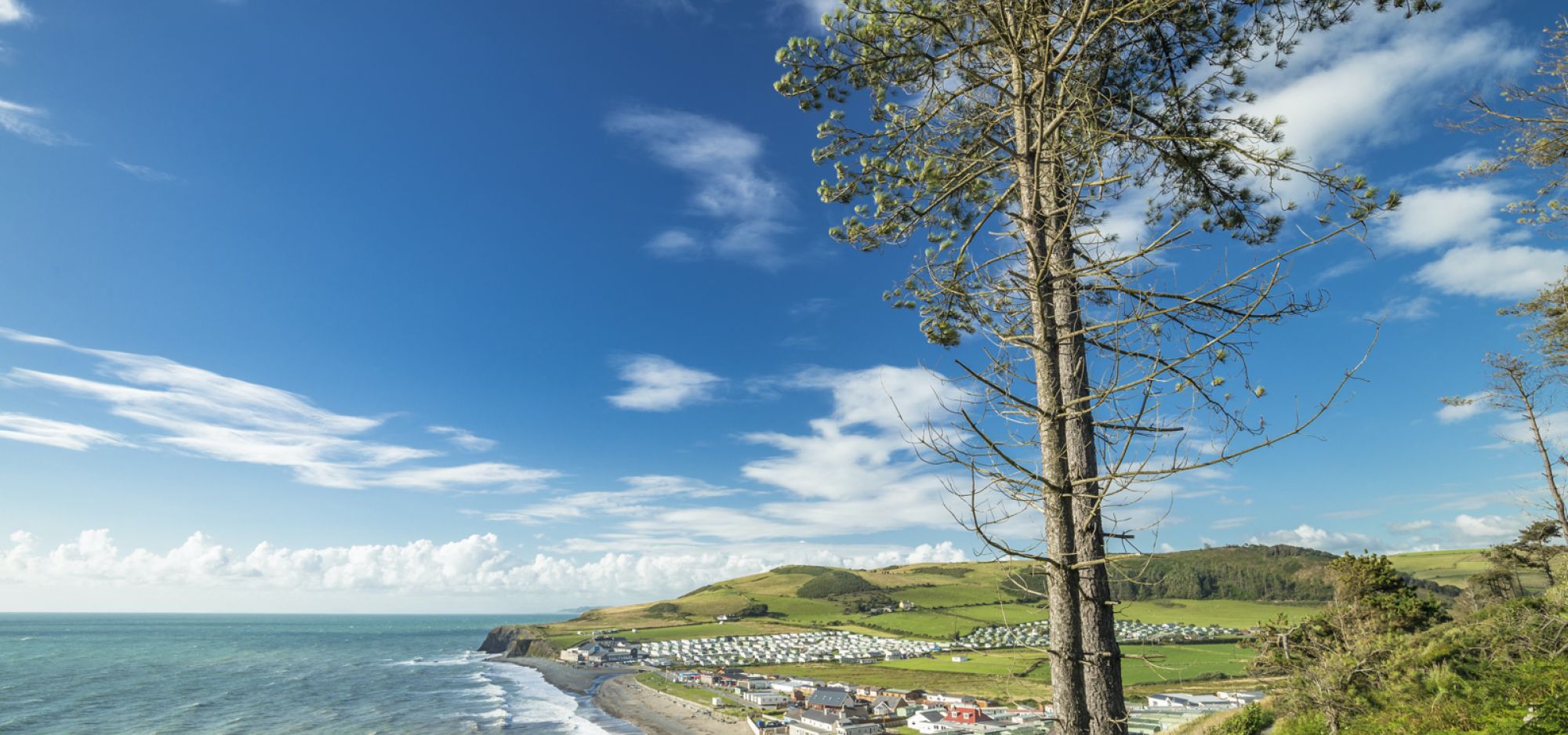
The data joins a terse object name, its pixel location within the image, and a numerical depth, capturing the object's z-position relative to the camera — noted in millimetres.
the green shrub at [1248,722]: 19500
